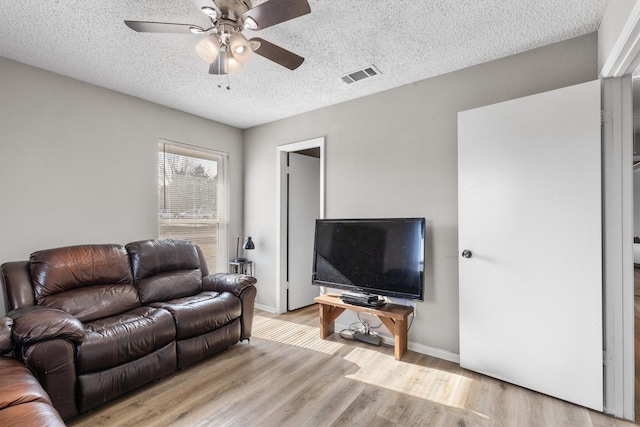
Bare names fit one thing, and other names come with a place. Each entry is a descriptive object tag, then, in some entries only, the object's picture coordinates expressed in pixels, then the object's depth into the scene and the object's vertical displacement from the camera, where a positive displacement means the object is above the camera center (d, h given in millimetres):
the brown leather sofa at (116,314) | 1812 -770
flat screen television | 2720 -392
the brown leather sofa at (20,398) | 1210 -804
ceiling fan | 1525 +1017
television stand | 2736 -893
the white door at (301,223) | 4223 -116
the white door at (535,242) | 2010 -191
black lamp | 4117 -421
